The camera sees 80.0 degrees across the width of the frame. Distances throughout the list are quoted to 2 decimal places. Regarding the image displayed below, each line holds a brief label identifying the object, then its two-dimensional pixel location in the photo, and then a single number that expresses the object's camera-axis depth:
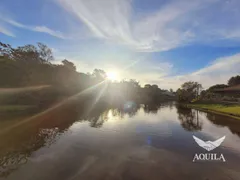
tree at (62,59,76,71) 72.89
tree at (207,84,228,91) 91.99
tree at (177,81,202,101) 55.59
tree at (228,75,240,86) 87.62
